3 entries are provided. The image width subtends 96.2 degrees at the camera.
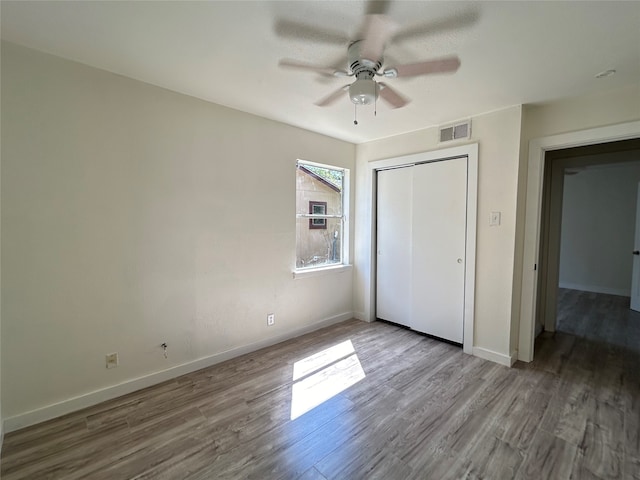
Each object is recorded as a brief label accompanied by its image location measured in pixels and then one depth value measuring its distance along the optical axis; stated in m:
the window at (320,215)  3.55
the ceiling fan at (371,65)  1.63
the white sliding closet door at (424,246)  3.21
